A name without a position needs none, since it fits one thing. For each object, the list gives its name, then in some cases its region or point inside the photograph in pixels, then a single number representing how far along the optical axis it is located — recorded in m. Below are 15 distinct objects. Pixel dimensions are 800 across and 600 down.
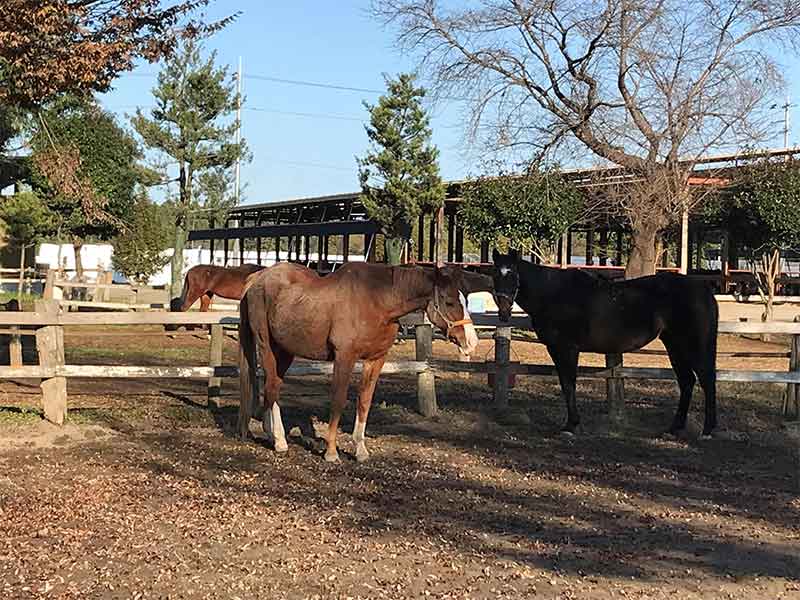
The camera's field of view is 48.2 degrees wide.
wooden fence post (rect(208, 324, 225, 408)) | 8.69
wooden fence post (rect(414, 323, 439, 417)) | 8.68
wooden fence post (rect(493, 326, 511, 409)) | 8.62
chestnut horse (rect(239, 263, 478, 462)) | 6.76
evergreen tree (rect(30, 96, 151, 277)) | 30.25
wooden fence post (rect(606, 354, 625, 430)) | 8.45
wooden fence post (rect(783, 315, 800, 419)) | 8.52
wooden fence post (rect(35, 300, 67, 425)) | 7.75
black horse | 7.89
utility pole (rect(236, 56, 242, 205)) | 28.56
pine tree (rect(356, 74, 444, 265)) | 29.20
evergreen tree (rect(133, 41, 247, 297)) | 27.45
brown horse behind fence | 14.65
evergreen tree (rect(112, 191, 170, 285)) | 36.34
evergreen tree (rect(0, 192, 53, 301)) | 29.73
